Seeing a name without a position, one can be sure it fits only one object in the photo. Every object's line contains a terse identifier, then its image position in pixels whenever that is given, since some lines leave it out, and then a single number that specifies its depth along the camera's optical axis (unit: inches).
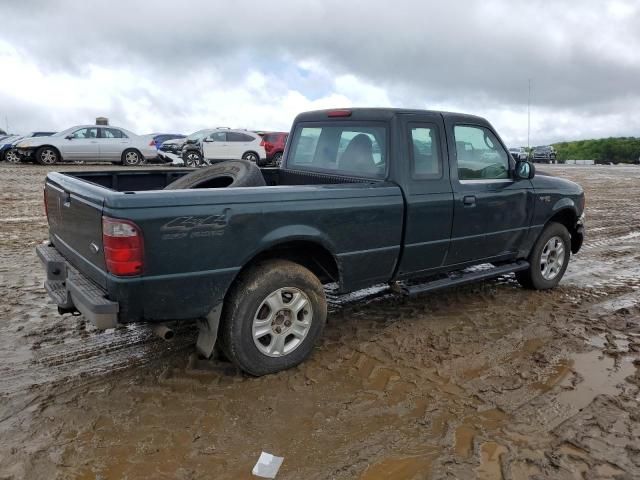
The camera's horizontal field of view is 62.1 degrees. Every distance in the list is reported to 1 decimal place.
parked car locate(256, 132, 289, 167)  876.0
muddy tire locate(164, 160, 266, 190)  167.9
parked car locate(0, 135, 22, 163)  814.5
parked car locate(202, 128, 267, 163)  855.1
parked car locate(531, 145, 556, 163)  1717.5
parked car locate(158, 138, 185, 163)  890.7
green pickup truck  123.8
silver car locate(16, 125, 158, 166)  747.4
